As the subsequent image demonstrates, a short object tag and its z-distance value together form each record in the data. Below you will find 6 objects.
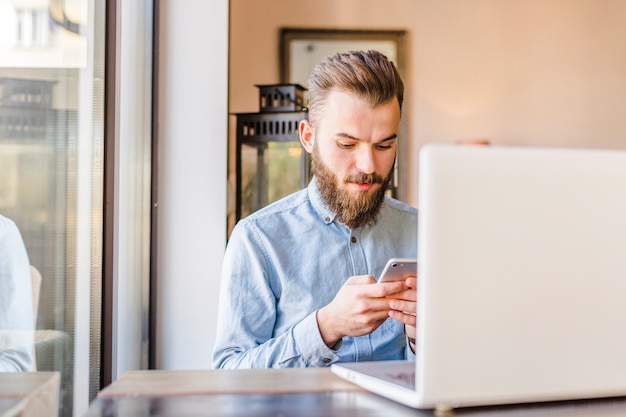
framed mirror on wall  4.34
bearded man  1.66
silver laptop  0.85
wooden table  0.90
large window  1.36
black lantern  3.07
